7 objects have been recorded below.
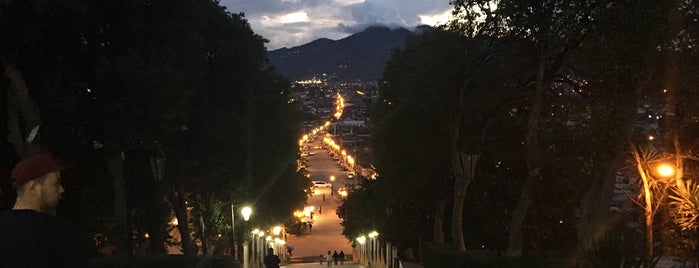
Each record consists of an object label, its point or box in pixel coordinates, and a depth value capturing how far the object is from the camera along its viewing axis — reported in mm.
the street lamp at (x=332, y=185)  152325
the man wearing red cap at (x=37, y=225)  3342
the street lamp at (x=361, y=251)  49969
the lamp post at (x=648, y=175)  15336
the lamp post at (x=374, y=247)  39156
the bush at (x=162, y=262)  11805
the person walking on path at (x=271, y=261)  18859
